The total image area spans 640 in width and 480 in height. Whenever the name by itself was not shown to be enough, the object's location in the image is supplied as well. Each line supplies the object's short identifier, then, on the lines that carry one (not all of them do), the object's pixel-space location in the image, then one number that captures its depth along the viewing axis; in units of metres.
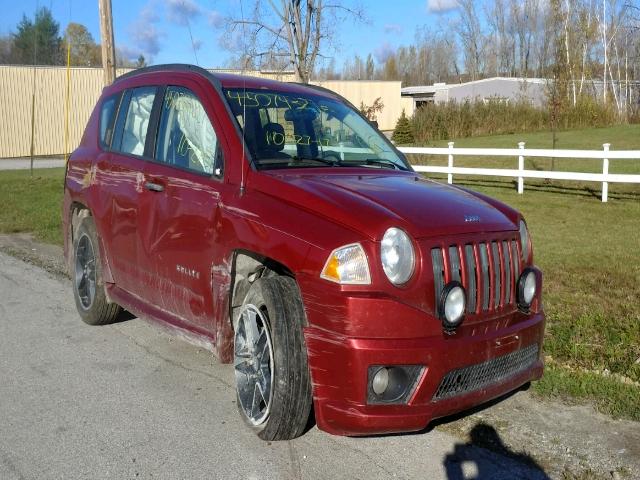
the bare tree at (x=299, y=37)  16.48
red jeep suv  3.58
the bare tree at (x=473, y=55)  83.25
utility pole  14.60
